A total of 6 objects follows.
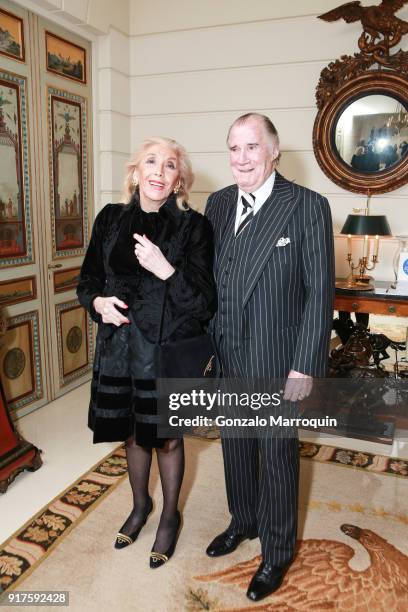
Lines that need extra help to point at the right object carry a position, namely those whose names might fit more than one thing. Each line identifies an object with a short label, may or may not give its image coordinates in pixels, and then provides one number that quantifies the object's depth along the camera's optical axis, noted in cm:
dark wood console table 304
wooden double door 307
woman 175
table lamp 309
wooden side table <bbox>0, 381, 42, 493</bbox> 247
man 165
